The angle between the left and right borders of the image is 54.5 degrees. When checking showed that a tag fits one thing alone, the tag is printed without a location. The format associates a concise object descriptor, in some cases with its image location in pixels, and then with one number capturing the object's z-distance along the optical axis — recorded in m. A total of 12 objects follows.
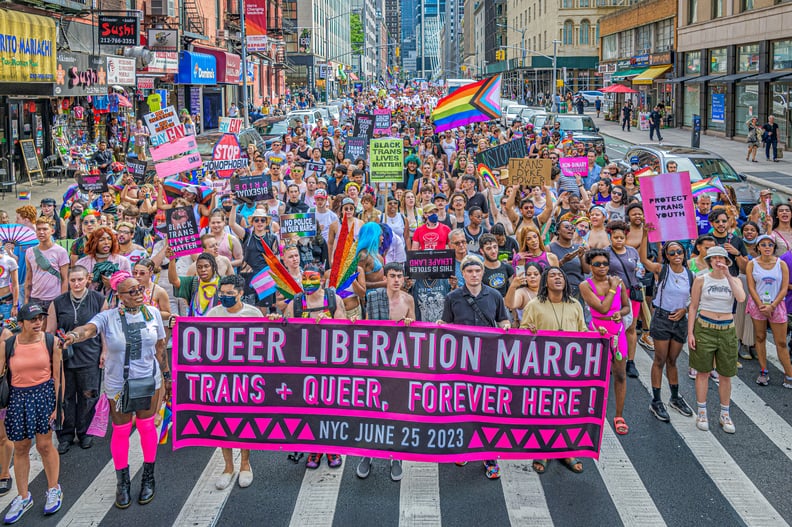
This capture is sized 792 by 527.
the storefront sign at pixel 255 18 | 48.06
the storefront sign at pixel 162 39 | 31.81
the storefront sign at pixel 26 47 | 17.97
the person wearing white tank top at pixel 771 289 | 8.19
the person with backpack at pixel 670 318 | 7.43
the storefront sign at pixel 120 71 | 26.84
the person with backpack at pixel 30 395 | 5.73
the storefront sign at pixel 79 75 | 22.43
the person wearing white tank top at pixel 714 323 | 7.10
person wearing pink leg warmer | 5.91
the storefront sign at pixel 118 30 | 25.08
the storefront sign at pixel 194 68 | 36.31
